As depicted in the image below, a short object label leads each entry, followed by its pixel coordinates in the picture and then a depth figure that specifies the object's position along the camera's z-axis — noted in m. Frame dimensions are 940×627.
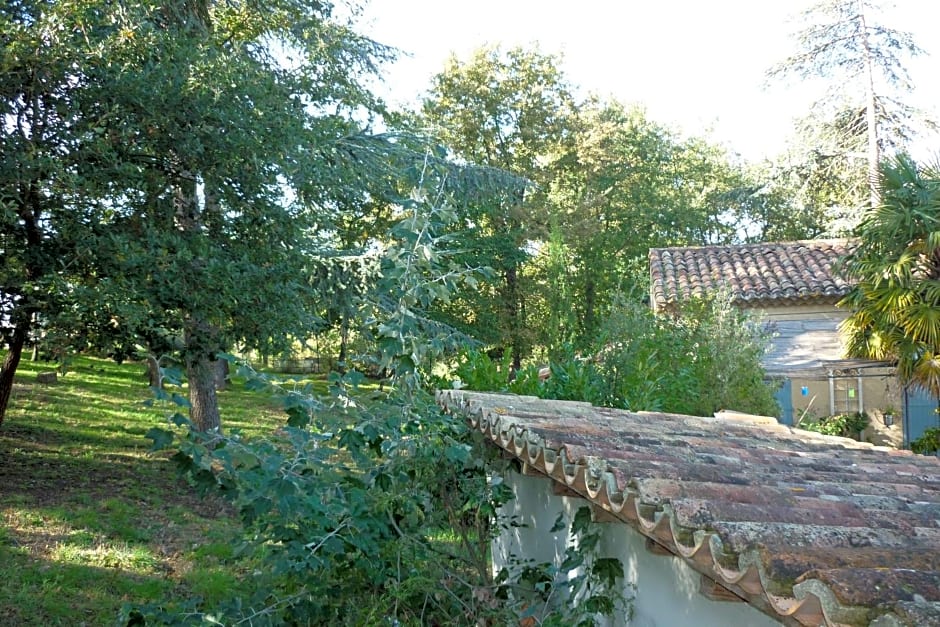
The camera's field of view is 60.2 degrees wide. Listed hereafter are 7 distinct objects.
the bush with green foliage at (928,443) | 12.23
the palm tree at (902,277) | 11.43
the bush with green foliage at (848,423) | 14.86
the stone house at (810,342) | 14.88
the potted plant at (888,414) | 15.08
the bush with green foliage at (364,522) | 3.17
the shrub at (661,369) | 7.73
